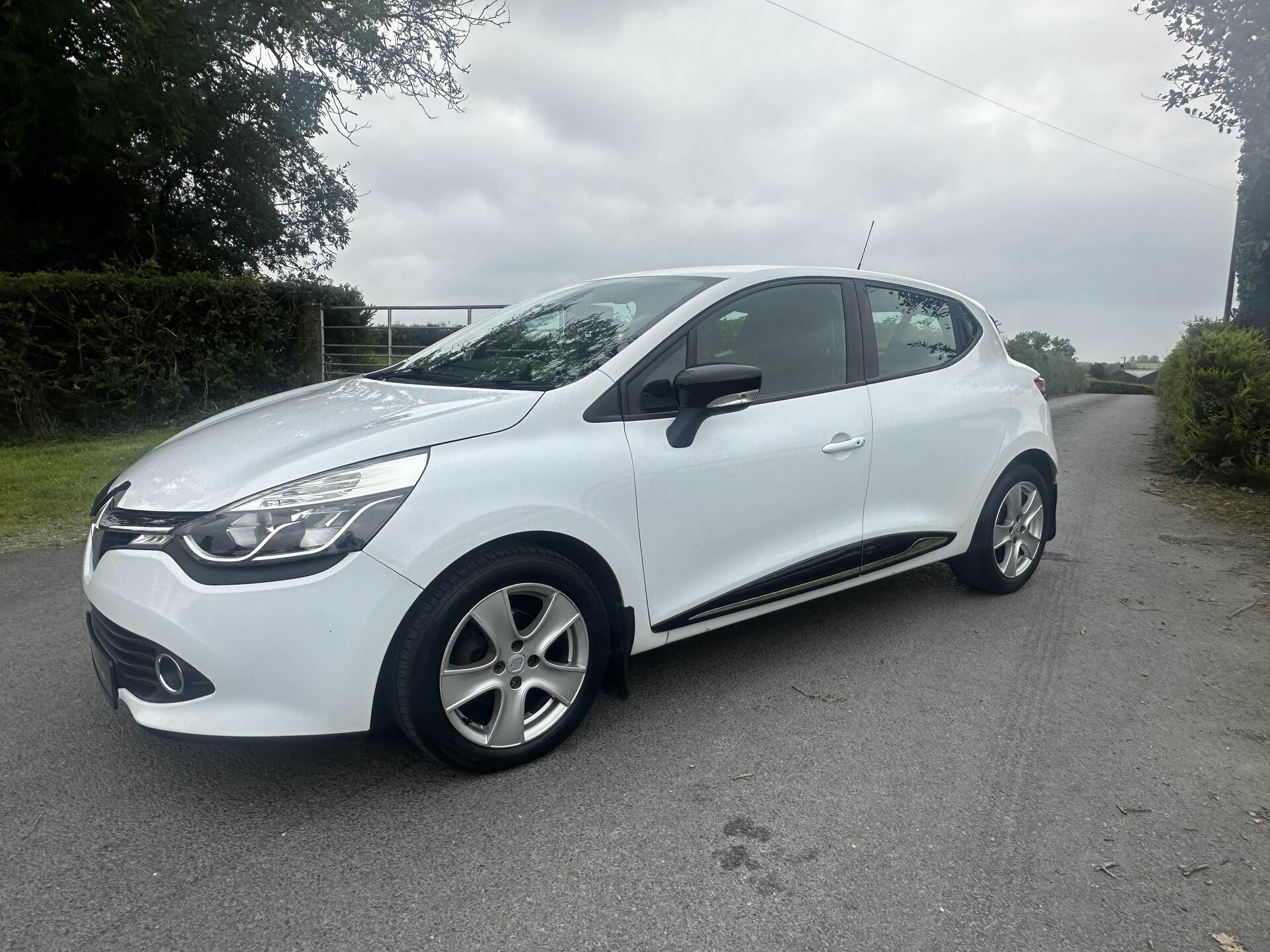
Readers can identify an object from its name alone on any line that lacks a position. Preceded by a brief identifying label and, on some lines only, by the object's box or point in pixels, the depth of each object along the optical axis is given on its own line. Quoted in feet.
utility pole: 69.31
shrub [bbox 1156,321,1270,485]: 29.01
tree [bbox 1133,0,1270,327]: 35.45
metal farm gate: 47.11
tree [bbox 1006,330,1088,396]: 86.58
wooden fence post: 44.32
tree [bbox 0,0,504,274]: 40.75
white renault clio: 8.30
